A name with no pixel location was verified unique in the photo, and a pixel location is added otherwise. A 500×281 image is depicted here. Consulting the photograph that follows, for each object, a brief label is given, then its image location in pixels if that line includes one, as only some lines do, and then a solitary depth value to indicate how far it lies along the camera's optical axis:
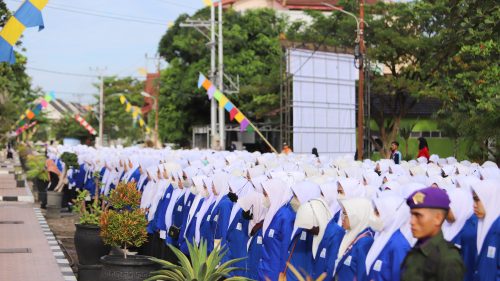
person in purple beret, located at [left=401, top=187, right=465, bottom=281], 4.42
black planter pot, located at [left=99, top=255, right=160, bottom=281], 8.31
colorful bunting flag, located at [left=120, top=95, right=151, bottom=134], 60.33
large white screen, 32.66
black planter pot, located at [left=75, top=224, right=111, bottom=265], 10.96
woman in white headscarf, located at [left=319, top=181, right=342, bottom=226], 8.44
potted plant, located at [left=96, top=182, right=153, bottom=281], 8.33
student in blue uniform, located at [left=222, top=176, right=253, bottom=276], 9.24
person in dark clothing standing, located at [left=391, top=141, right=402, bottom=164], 18.15
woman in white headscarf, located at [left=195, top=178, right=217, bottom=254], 10.19
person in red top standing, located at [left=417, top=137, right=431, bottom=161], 20.07
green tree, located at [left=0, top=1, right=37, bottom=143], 25.51
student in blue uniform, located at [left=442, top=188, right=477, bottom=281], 6.97
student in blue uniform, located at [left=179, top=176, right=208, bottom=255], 10.78
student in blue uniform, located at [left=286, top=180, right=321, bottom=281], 7.77
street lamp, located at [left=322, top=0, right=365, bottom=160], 27.89
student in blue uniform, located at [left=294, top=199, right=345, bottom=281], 7.26
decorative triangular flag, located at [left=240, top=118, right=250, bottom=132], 30.72
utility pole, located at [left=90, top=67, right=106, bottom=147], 75.81
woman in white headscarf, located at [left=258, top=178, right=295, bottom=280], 8.08
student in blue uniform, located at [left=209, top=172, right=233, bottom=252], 9.68
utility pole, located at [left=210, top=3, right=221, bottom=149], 38.38
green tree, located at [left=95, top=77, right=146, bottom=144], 87.44
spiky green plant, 7.67
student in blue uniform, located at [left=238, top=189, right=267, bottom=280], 8.75
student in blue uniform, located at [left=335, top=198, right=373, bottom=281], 6.54
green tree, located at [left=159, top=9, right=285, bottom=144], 48.28
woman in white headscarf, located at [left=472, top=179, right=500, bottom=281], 6.64
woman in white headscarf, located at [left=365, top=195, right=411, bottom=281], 6.06
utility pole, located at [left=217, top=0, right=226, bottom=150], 38.33
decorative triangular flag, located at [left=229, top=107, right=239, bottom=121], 30.61
